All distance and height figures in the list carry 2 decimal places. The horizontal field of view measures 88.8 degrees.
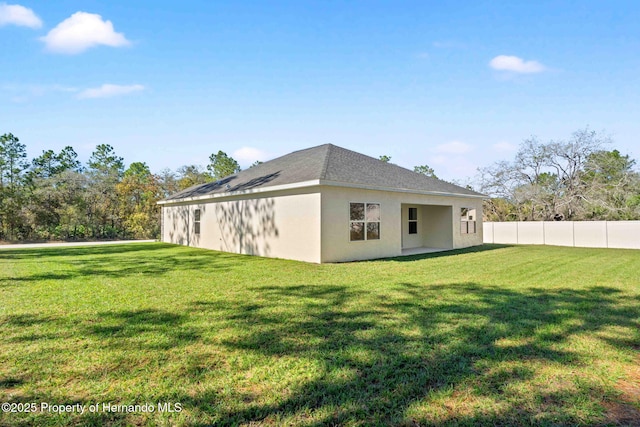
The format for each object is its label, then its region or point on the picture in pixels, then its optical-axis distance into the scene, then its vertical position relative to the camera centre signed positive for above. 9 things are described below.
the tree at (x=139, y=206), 24.71 +1.38
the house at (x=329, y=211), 10.30 +0.45
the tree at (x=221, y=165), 39.69 +7.26
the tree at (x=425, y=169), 44.52 +7.31
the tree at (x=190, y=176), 27.93 +4.36
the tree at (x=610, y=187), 20.55 +2.15
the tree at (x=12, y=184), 20.78 +2.98
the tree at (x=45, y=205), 22.11 +1.34
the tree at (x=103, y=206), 24.67 +1.40
